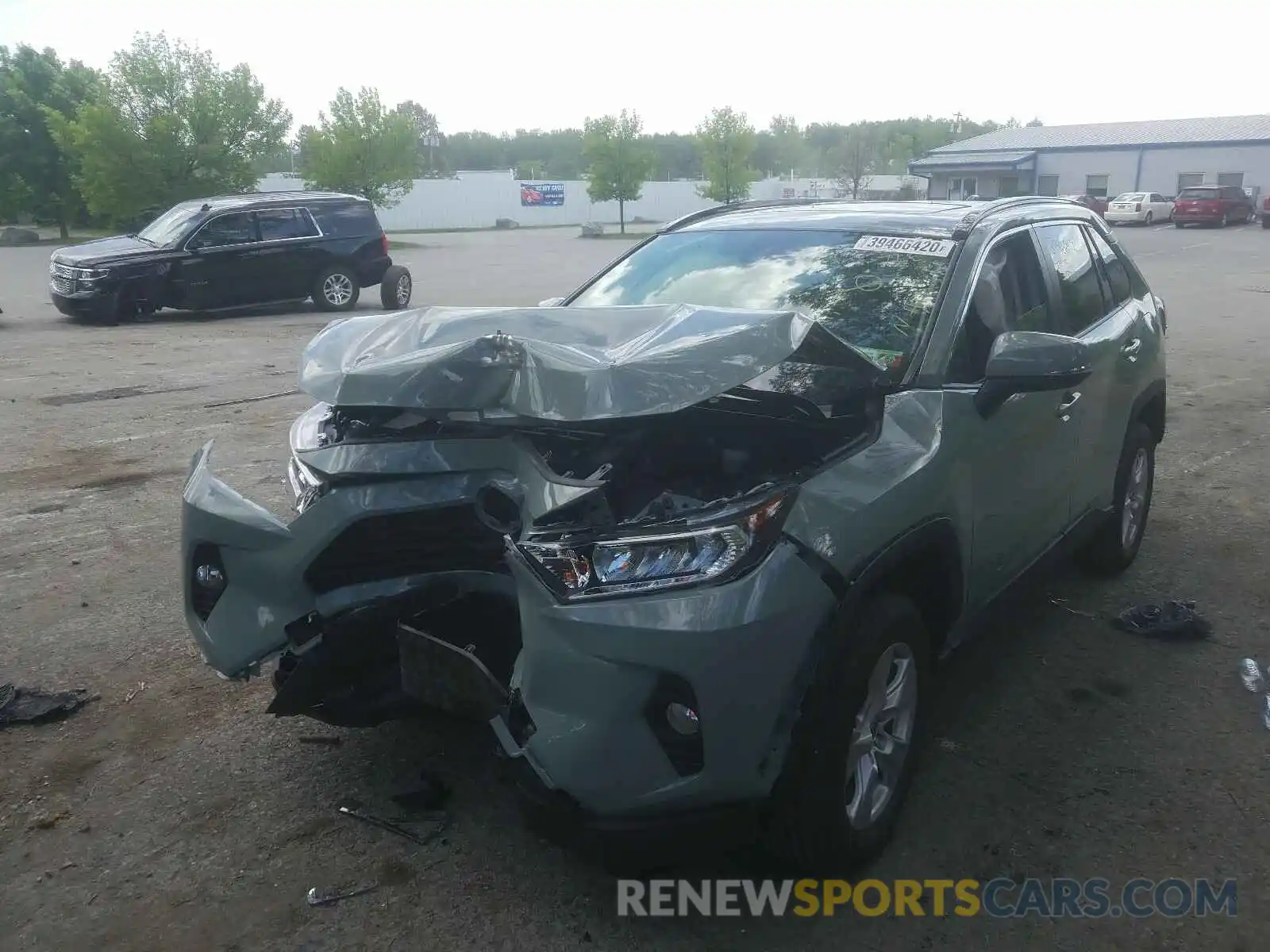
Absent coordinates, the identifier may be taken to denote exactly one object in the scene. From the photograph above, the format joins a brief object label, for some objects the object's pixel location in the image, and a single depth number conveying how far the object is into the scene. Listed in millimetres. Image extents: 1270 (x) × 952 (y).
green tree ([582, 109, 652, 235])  50188
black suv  14414
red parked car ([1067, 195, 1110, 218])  42725
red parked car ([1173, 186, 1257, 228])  40094
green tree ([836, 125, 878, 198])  69625
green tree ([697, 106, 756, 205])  53250
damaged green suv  2398
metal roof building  52844
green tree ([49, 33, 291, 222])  32031
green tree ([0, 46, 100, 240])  38750
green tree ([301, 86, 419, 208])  39438
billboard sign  61844
